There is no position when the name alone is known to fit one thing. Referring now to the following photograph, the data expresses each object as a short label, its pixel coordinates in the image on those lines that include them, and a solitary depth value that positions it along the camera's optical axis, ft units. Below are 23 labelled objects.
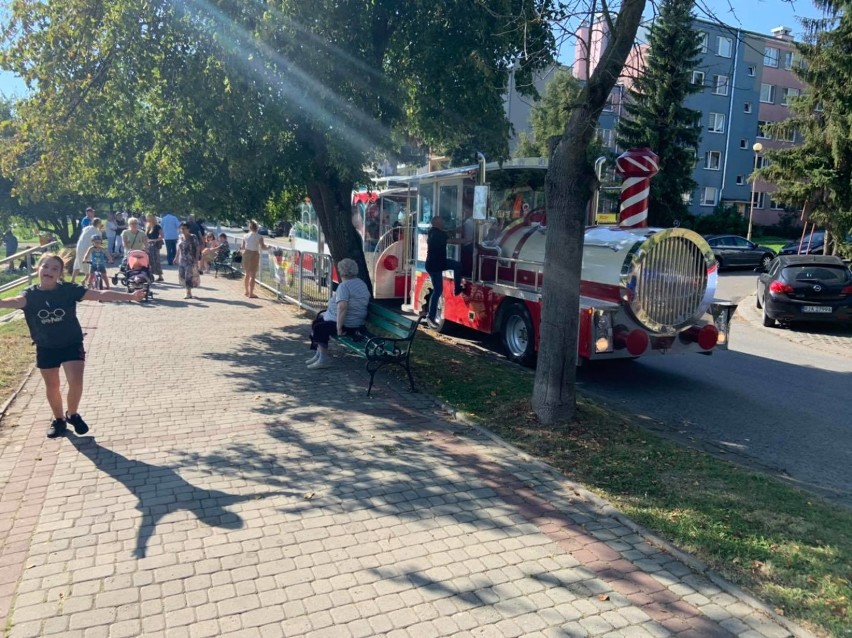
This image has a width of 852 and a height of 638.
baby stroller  45.70
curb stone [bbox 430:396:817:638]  11.25
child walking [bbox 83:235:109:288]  46.75
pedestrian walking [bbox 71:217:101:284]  47.33
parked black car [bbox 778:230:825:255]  78.71
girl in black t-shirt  18.61
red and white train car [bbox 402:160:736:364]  26.68
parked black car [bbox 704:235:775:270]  89.56
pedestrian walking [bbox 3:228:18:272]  84.33
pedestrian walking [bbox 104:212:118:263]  71.10
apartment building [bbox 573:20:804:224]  158.51
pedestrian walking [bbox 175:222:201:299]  47.91
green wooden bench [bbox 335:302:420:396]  24.40
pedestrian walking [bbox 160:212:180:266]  62.49
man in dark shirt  34.71
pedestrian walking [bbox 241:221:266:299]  49.98
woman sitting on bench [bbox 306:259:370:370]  26.49
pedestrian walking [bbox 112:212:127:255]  74.54
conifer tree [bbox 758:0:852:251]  57.98
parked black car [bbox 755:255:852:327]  43.19
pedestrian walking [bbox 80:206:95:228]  51.93
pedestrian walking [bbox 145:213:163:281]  55.36
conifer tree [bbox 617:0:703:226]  101.35
